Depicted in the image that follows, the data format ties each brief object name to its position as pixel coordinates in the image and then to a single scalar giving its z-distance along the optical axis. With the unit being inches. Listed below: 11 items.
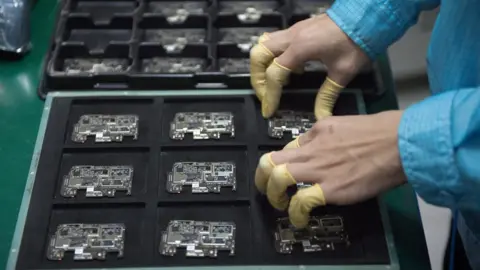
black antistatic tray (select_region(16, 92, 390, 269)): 41.9
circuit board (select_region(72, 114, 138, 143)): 48.8
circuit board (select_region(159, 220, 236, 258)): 42.1
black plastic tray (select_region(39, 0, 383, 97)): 52.8
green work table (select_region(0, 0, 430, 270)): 45.6
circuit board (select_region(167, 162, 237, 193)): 45.7
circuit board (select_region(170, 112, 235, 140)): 49.0
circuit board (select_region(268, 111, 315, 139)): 49.3
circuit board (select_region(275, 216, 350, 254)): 42.6
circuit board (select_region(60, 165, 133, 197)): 45.3
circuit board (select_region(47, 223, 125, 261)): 41.9
